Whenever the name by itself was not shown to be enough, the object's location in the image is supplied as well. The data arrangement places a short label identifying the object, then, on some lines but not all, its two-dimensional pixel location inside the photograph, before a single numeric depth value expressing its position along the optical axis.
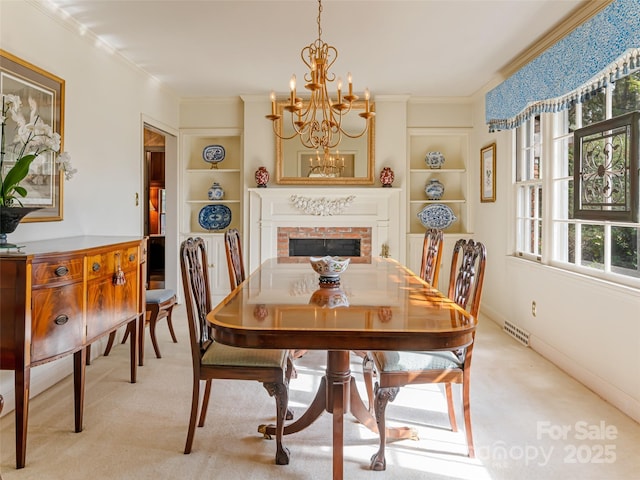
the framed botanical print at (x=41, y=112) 2.60
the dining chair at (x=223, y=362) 2.01
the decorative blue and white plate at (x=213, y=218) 5.70
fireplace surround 5.33
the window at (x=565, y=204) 2.70
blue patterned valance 2.41
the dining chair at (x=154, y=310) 3.31
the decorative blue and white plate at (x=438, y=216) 5.59
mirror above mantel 5.37
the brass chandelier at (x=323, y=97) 2.44
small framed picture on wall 4.77
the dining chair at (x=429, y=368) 1.96
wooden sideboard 1.97
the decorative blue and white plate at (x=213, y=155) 5.68
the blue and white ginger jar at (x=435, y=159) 5.62
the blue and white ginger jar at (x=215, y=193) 5.63
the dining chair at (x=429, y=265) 2.63
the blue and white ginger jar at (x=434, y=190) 5.61
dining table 1.48
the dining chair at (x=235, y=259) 2.86
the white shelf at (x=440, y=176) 5.56
